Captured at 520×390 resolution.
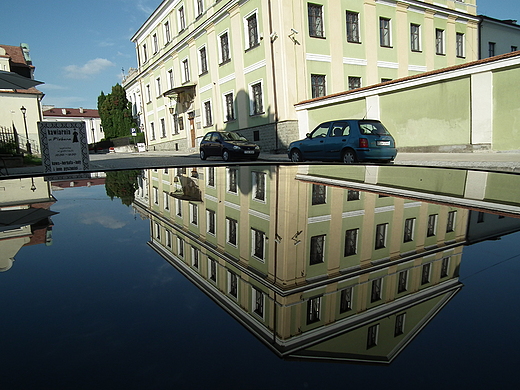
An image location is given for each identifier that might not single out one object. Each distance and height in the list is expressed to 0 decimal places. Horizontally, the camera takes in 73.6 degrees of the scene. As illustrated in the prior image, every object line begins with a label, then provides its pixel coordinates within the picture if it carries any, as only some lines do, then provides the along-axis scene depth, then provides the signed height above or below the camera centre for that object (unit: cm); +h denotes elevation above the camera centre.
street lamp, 2655 +237
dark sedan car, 1589 +38
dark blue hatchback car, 1133 +21
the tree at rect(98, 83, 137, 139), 4981 +698
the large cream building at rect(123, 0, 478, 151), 1931 +634
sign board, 996 +53
